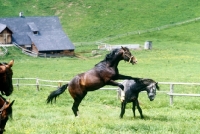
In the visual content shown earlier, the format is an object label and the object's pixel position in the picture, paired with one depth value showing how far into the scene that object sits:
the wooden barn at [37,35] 72.50
